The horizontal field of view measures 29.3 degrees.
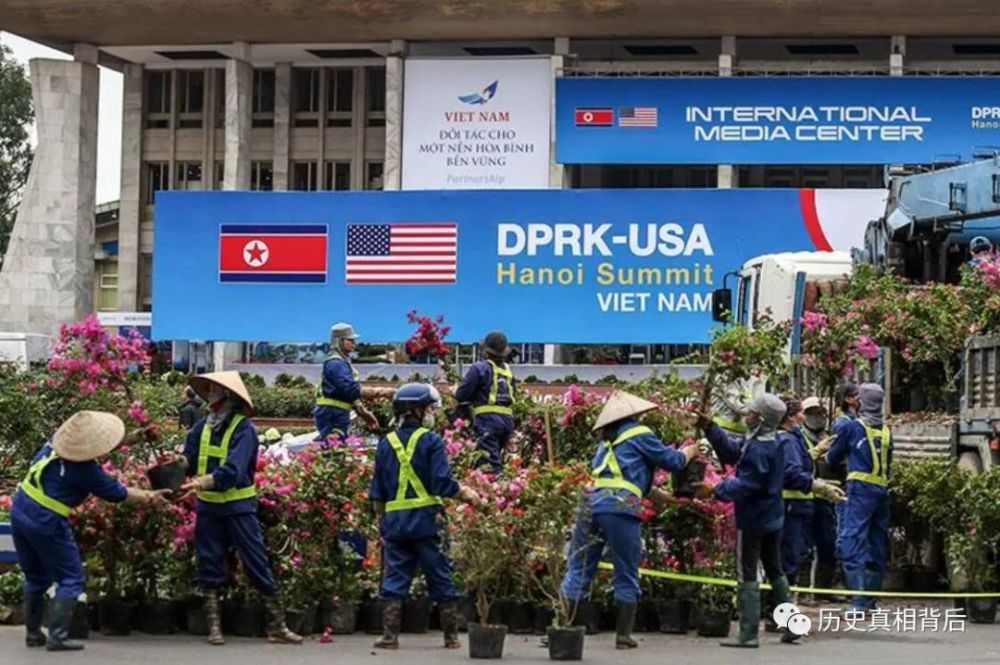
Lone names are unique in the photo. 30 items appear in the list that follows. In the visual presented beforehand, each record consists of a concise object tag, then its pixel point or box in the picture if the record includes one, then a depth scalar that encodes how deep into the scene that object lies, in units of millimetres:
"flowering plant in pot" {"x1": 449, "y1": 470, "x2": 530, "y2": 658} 11914
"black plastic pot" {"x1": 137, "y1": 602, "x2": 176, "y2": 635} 12891
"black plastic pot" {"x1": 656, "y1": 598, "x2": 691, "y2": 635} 13281
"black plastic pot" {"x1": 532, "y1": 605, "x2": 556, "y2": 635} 13180
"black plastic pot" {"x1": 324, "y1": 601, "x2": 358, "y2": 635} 13070
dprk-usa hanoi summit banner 46750
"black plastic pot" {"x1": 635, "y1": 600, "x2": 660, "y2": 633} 13352
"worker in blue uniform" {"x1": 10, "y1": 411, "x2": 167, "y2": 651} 11852
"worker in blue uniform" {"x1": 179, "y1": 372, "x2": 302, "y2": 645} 12422
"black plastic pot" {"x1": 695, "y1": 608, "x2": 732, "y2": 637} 13125
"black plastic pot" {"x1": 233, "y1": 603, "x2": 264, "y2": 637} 12844
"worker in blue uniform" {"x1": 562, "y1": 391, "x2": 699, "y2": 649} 12055
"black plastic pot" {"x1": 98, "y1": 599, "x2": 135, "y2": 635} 12828
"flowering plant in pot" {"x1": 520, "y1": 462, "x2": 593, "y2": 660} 12117
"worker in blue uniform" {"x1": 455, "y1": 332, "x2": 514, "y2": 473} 17453
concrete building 58344
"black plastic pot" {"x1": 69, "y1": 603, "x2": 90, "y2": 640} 12516
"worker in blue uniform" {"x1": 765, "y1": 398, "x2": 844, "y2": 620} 13641
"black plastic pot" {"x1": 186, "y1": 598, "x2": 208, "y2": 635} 12891
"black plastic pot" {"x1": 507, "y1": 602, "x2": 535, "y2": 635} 13281
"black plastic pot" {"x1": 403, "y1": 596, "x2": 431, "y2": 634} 13141
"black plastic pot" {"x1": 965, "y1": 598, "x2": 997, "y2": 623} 13969
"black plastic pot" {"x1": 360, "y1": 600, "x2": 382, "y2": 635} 13203
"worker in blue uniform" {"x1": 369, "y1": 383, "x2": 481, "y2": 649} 12062
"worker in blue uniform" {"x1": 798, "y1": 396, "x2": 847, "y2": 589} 15406
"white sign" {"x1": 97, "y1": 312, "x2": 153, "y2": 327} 61938
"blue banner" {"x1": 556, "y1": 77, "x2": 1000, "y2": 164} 54844
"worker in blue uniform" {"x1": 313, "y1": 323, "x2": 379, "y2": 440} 16891
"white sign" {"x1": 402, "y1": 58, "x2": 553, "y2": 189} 58781
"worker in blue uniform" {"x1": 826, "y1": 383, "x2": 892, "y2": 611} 14492
